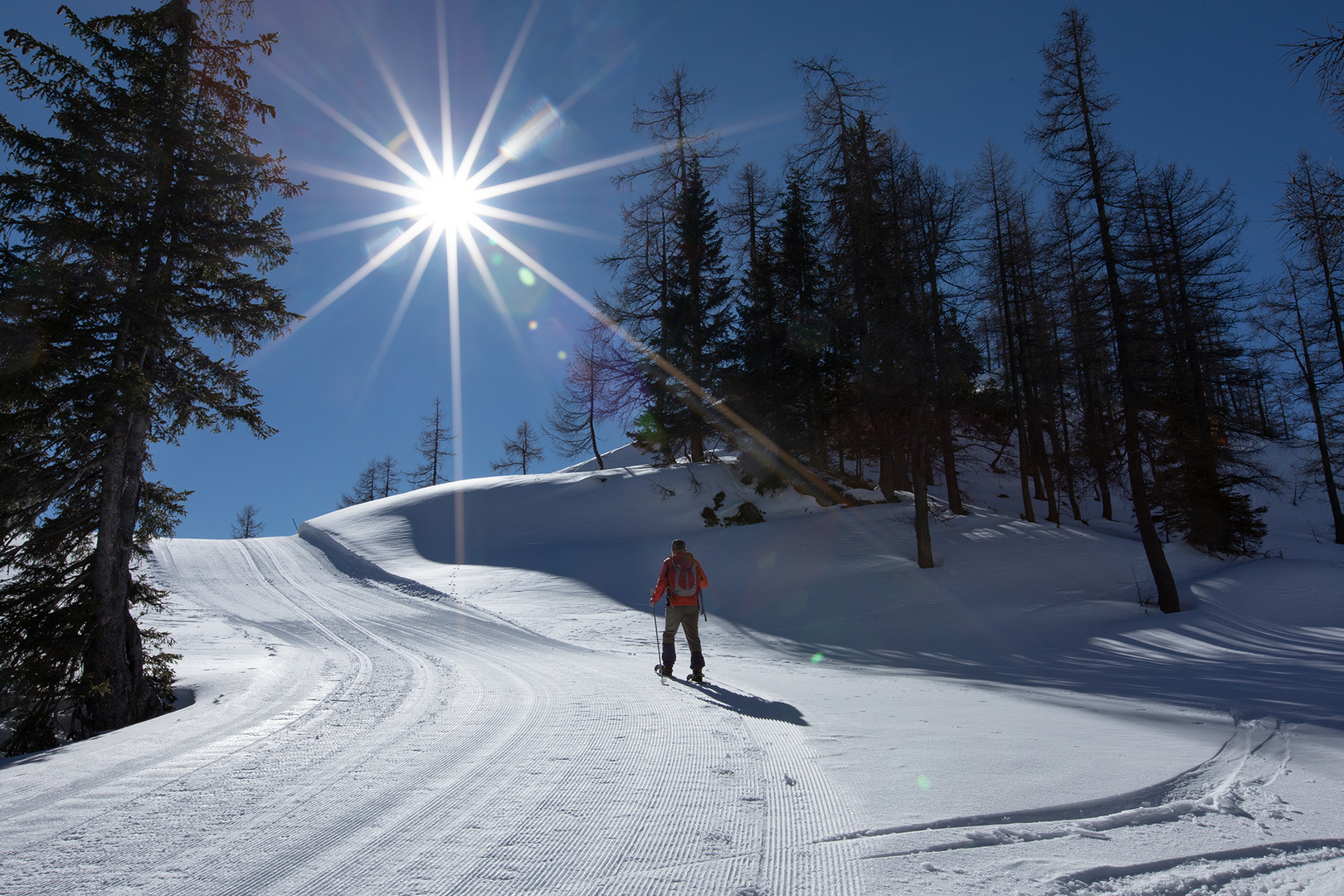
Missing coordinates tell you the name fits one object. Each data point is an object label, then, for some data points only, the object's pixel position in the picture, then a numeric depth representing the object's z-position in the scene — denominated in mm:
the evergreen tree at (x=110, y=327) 8562
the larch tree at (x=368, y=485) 57594
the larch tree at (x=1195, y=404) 17641
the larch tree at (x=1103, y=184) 13875
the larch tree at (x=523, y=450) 51156
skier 8195
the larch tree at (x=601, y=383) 26000
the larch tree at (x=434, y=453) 49656
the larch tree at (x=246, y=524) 69625
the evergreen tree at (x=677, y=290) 25375
